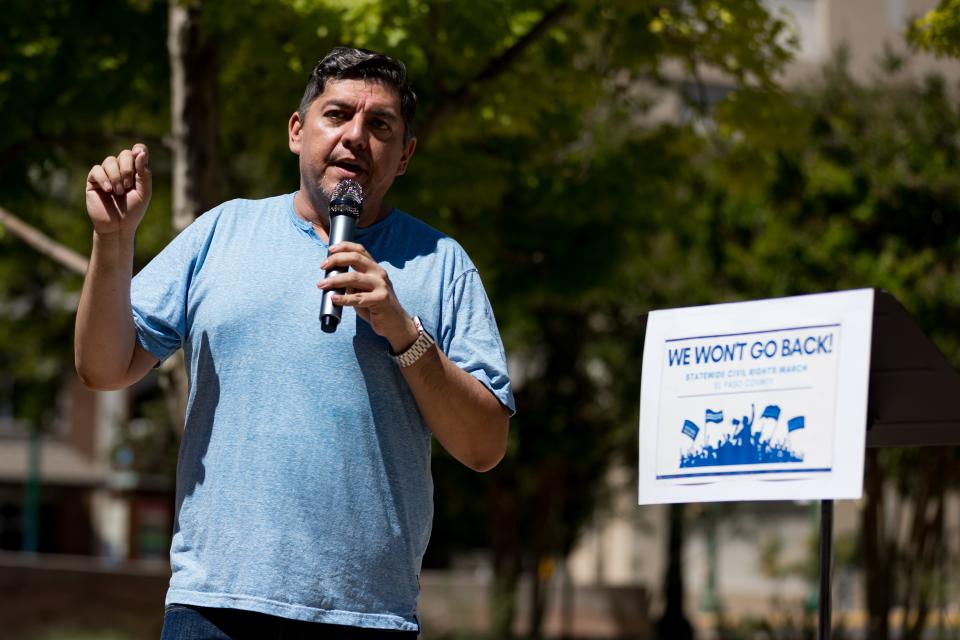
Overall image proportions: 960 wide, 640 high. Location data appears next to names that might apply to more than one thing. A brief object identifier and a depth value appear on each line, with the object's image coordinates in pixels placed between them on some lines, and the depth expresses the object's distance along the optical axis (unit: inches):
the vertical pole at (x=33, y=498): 1104.8
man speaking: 103.2
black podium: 125.6
